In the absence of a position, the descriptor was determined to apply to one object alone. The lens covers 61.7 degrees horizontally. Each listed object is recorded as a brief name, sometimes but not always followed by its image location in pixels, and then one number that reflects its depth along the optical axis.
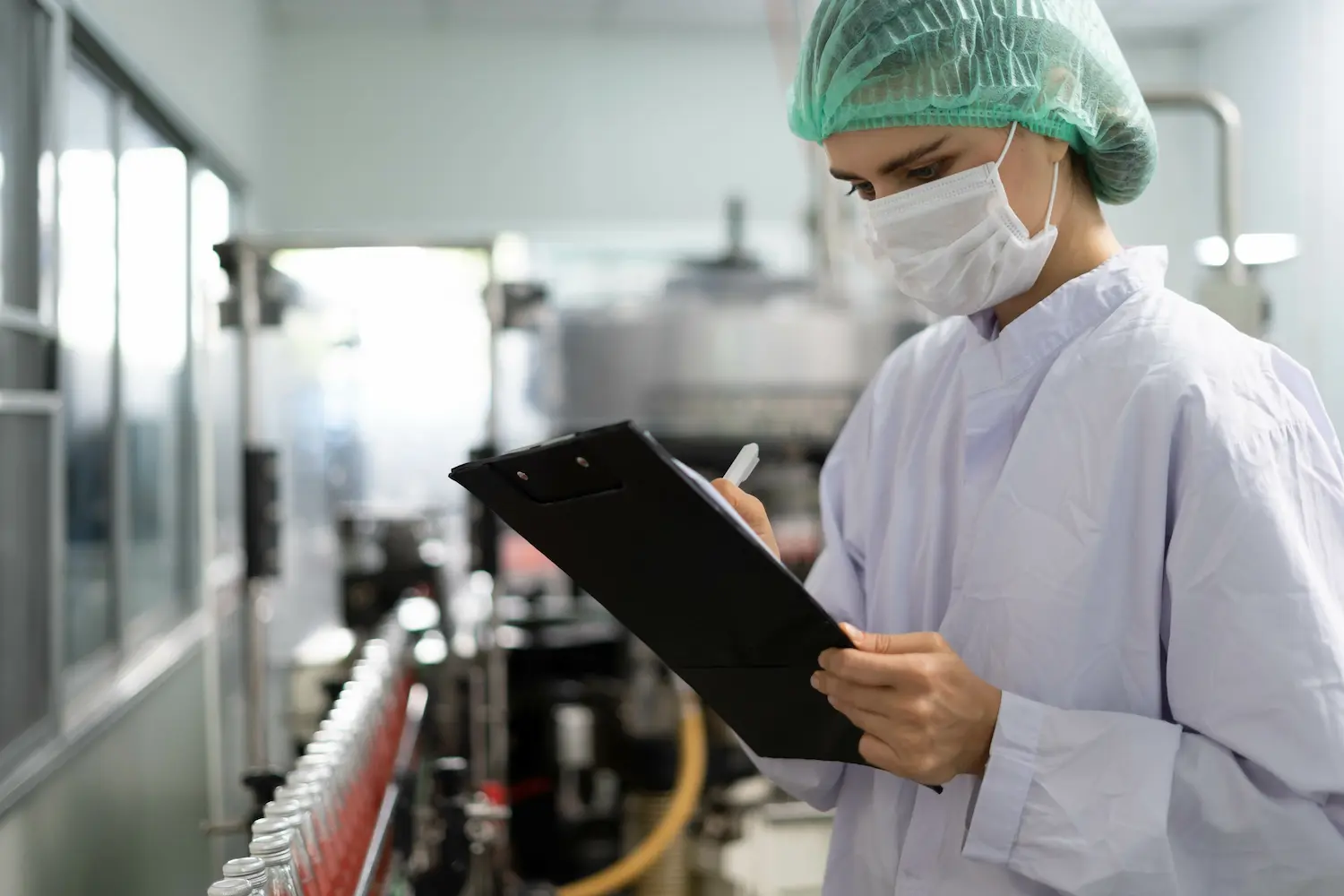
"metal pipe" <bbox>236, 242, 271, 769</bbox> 1.98
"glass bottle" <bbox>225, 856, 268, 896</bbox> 0.81
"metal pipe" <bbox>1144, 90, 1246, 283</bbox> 1.63
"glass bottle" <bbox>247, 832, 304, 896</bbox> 0.84
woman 0.77
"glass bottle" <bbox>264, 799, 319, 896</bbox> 0.93
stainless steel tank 3.01
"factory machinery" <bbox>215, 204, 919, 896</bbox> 1.42
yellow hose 2.39
